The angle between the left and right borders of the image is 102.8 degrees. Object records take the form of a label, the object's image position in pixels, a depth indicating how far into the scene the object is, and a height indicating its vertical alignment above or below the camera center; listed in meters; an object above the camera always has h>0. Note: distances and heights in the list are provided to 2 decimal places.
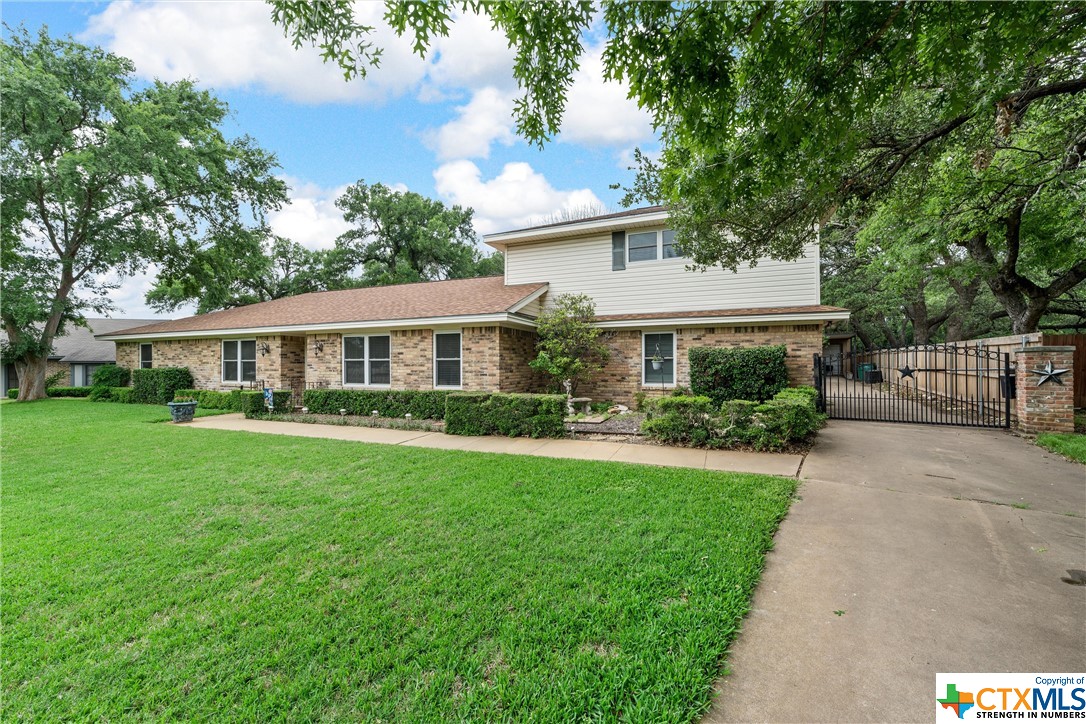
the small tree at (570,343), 11.40 +0.48
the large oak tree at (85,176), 15.80 +7.34
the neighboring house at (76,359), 27.12 +0.30
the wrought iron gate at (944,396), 9.36 -1.04
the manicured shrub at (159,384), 15.59 -0.75
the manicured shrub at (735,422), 7.09 -1.07
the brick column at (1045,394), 7.90 -0.67
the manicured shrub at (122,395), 16.30 -1.22
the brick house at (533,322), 11.24 +1.08
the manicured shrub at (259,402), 12.18 -1.14
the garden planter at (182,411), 11.16 -1.26
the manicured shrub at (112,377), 17.48 -0.55
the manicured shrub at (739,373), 10.33 -0.32
